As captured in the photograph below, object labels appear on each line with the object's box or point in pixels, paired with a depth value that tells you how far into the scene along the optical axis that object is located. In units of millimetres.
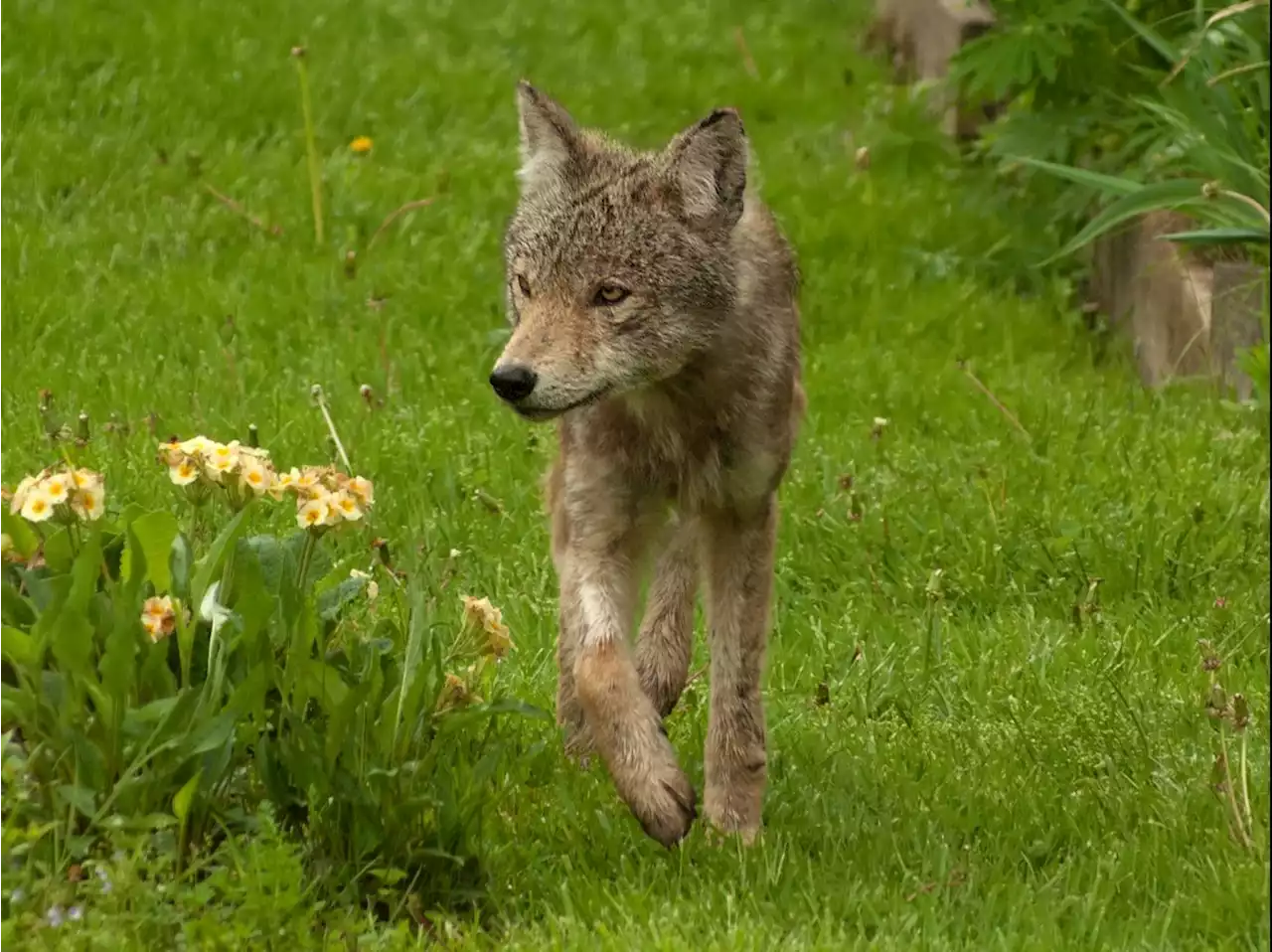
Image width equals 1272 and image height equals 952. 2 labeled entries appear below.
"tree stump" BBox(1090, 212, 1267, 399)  16703
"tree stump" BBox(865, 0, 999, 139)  23484
